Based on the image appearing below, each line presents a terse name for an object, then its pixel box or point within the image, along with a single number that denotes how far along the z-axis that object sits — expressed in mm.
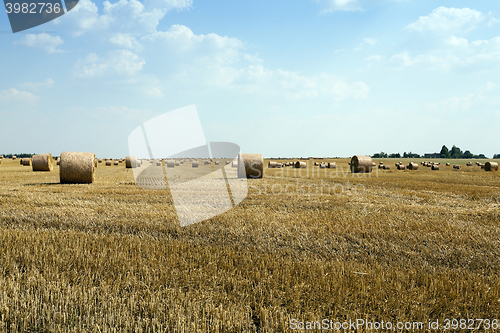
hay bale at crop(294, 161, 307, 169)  44744
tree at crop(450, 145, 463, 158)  130250
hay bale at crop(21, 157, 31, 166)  43031
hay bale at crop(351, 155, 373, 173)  30781
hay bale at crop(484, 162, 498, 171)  37719
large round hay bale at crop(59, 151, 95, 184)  17000
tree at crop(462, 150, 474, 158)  130200
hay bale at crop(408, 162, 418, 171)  40928
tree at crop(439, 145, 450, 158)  128750
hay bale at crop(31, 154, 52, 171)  28312
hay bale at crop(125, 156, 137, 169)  36688
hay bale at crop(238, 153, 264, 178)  21688
